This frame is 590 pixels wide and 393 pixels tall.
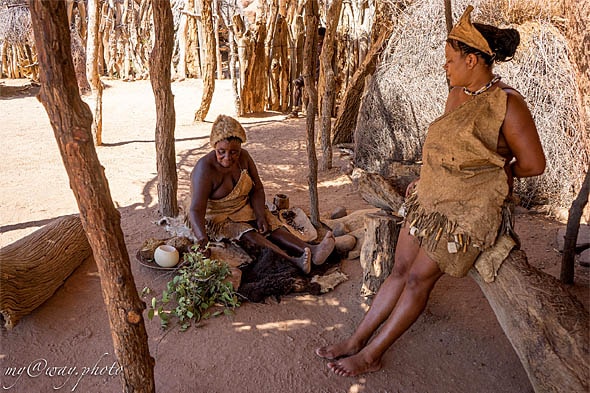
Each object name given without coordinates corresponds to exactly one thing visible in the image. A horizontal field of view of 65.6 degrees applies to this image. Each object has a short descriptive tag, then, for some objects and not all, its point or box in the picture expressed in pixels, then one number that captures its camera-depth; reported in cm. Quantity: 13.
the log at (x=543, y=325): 159
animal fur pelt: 302
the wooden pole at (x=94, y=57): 672
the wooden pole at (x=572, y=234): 279
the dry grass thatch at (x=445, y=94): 427
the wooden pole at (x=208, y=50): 849
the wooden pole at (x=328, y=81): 541
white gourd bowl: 322
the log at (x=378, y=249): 279
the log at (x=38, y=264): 262
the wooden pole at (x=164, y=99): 405
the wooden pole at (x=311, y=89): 411
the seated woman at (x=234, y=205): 327
